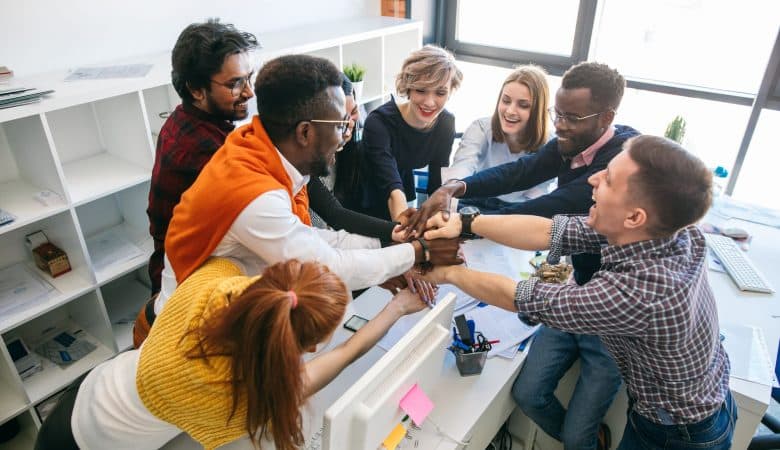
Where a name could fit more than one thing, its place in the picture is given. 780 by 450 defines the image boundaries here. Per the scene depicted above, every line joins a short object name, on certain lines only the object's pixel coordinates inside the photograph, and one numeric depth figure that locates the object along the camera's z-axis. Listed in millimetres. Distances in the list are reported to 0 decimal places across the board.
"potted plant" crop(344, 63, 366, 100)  2973
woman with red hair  983
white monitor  1077
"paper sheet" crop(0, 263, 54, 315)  2031
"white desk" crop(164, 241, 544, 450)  1391
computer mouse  2453
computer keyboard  2068
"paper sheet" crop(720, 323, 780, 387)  1630
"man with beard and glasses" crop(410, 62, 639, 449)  1719
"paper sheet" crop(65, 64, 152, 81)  2062
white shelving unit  1953
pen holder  1532
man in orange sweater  1262
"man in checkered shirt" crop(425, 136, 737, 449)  1201
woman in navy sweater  2316
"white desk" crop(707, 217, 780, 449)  1580
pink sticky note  1266
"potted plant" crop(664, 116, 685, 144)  2707
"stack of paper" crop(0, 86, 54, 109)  1706
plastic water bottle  2780
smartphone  1729
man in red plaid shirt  1719
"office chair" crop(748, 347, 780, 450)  2088
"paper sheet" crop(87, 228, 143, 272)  2294
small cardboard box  2150
